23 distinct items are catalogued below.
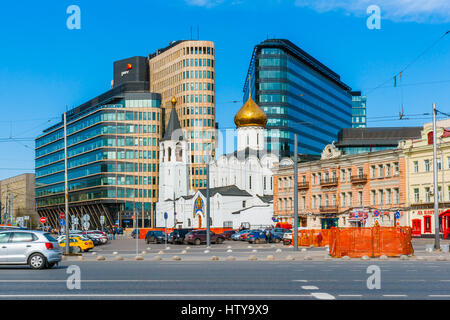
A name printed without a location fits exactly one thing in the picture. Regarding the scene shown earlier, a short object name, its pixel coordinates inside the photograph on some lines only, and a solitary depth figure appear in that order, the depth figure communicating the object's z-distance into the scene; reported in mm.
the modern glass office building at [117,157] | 135375
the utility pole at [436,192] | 38969
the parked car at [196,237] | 61562
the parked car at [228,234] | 75250
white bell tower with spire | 128625
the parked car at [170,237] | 65625
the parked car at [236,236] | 72500
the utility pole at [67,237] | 35981
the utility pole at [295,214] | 40094
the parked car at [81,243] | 48203
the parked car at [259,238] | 63969
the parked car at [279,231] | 64750
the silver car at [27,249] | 24531
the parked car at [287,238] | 55375
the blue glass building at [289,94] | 135250
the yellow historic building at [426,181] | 65000
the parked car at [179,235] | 63812
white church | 98844
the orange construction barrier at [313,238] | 51562
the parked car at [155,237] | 67500
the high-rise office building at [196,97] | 140750
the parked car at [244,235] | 70369
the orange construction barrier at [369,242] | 33688
